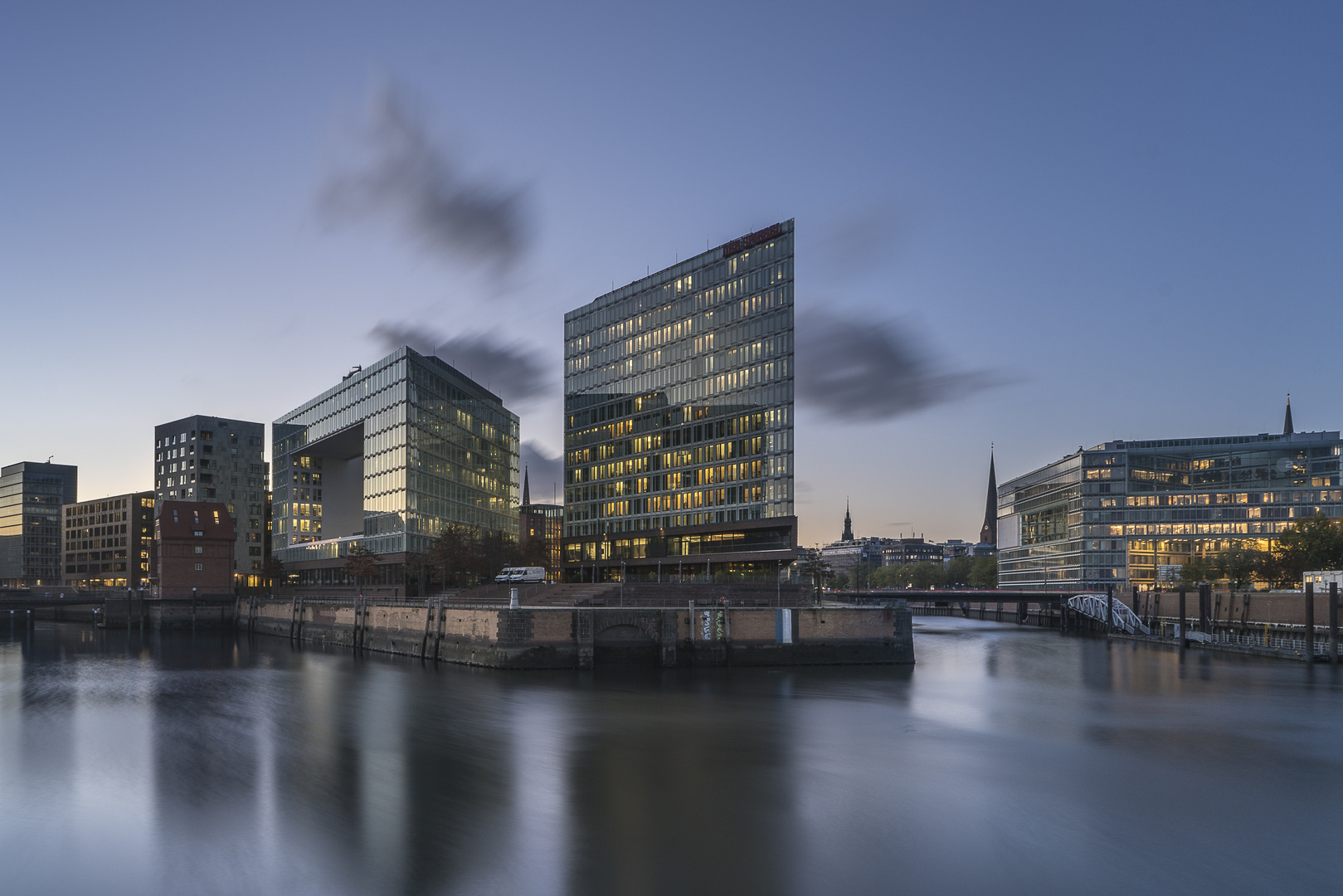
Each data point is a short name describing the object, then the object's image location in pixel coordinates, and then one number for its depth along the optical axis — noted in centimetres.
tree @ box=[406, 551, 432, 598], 11801
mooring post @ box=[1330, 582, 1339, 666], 7619
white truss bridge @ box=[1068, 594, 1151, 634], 12538
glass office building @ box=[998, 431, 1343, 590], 18725
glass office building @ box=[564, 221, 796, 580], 12825
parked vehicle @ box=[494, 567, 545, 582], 9325
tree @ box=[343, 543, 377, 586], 12566
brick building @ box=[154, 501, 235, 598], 14025
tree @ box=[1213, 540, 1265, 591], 13850
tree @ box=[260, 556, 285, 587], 15627
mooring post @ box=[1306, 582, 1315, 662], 7600
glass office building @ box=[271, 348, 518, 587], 12812
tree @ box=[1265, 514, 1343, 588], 12325
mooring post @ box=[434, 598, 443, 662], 7531
